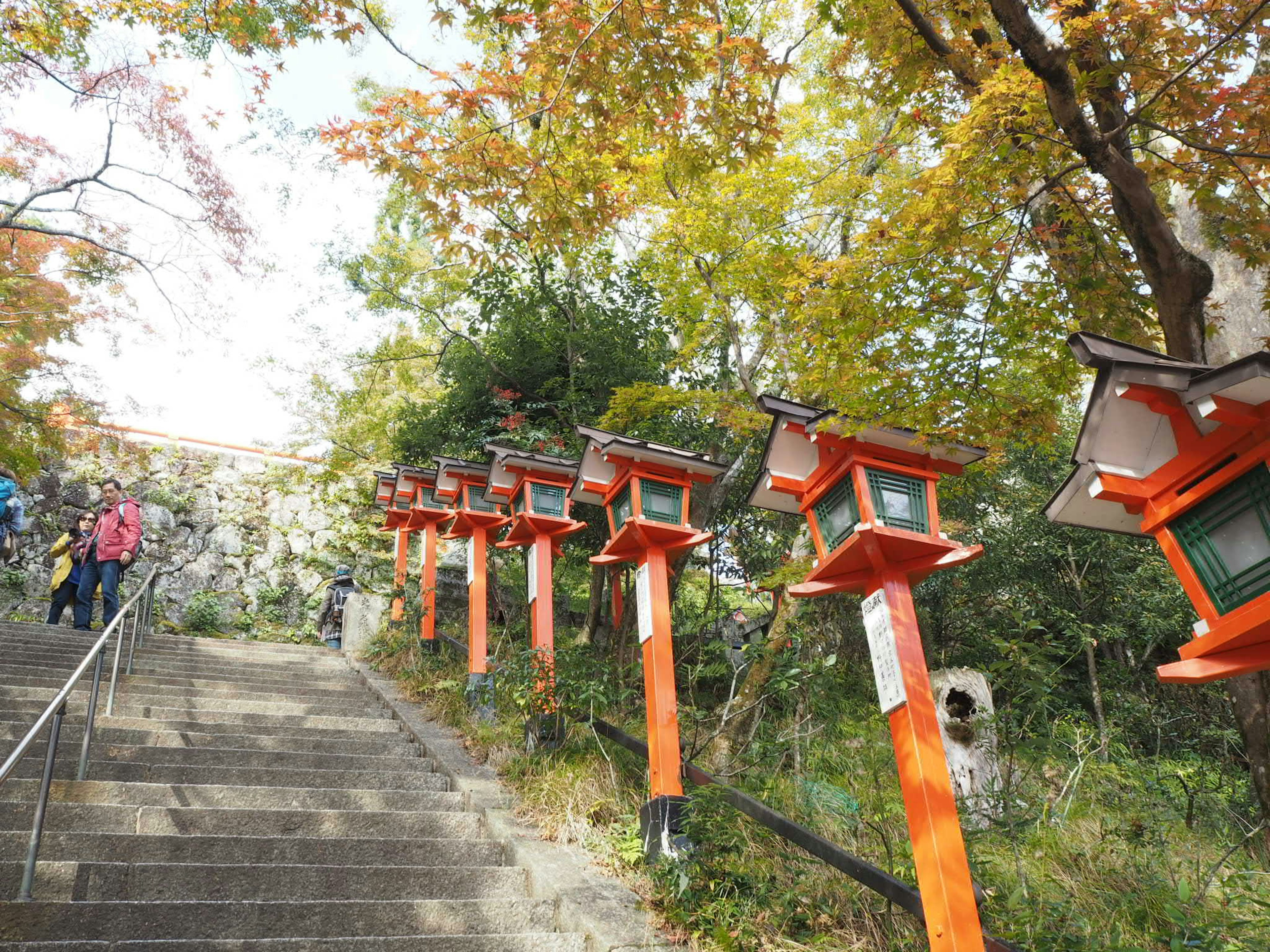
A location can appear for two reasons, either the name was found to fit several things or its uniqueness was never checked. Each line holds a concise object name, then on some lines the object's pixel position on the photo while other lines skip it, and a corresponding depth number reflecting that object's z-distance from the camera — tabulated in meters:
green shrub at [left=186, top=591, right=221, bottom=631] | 13.03
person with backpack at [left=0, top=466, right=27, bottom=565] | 8.00
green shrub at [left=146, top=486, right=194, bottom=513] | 14.19
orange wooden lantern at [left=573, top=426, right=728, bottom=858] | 4.65
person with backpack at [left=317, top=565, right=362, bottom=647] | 12.09
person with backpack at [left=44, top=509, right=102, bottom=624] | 9.00
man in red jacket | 8.54
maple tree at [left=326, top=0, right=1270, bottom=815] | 4.11
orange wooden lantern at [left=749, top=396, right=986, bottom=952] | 3.08
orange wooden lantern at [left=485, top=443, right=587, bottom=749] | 6.80
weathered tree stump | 6.54
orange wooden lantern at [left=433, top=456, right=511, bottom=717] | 7.57
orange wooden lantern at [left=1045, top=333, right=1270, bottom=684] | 2.43
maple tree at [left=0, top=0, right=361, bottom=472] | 8.65
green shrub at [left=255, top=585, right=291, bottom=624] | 13.89
